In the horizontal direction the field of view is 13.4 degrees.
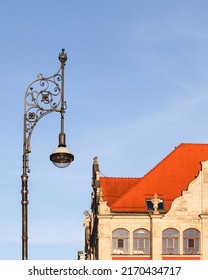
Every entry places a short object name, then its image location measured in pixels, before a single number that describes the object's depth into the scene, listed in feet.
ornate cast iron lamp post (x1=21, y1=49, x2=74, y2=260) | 74.95
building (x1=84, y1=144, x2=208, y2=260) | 221.25
